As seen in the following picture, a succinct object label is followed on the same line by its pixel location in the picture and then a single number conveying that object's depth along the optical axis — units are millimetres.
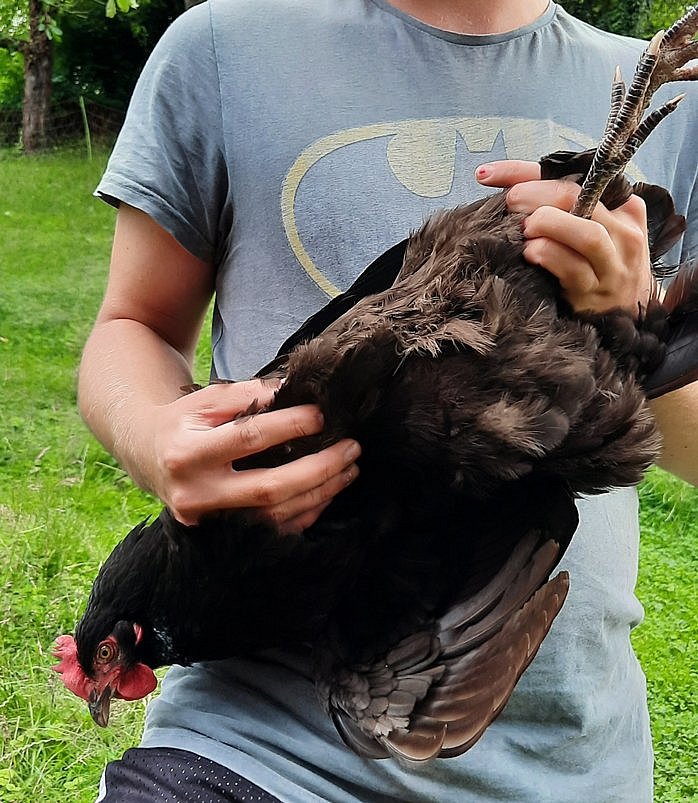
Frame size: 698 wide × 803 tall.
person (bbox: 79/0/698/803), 1384
